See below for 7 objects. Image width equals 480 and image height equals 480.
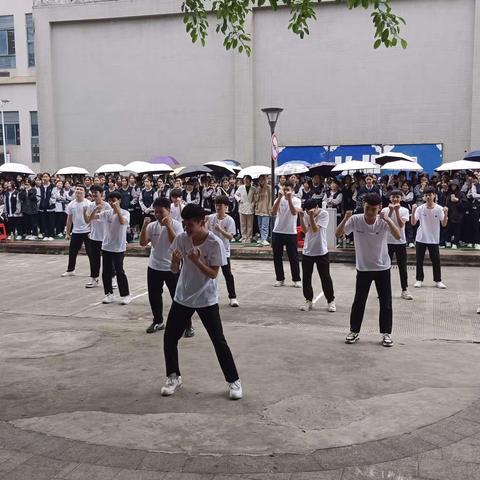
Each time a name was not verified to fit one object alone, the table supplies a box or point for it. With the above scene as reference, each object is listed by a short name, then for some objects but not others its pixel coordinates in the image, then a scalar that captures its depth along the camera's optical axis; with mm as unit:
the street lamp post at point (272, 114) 16094
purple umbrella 24047
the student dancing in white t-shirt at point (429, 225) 10945
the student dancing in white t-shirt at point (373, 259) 7469
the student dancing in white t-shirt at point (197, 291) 5598
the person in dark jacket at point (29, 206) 17844
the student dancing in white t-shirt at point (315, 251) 9414
